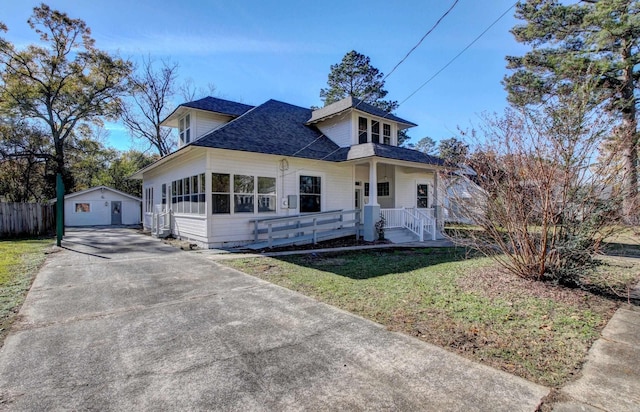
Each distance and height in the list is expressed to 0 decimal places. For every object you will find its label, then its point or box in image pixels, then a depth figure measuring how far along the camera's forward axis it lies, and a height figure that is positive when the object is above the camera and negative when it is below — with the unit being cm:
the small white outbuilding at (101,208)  2556 +1
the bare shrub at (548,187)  486 +26
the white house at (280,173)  1108 +144
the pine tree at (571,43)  1588 +894
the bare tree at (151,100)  2952 +1048
